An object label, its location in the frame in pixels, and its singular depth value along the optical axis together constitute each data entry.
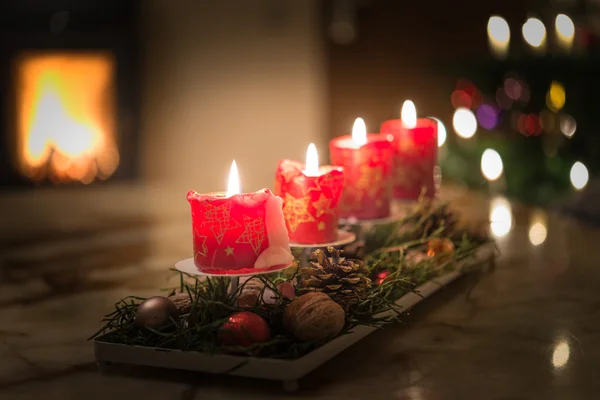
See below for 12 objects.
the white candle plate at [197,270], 0.80
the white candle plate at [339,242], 0.90
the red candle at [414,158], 1.09
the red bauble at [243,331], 0.76
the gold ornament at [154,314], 0.79
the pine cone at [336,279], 0.82
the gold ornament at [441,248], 1.02
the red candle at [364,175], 0.99
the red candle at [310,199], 0.90
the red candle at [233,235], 0.80
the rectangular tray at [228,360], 0.74
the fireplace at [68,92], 2.85
